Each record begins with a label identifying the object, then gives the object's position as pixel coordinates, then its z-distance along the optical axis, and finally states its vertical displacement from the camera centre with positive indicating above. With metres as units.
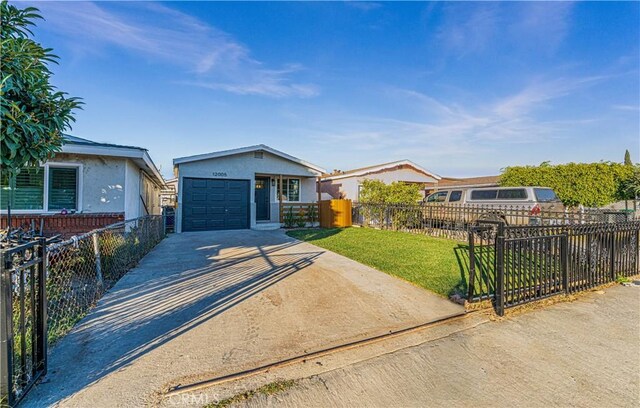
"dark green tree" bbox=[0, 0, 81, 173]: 3.25 +1.27
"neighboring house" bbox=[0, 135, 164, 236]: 7.28 +0.31
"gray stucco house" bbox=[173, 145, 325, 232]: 13.28 +0.85
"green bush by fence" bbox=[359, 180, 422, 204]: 13.70 +0.57
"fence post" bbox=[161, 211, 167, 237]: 11.79 -1.08
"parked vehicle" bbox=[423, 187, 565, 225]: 10.86 +0.21
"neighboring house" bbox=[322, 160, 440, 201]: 18.94 +1.93
